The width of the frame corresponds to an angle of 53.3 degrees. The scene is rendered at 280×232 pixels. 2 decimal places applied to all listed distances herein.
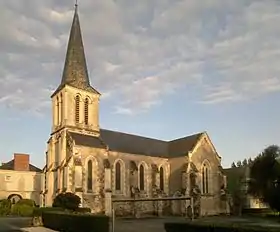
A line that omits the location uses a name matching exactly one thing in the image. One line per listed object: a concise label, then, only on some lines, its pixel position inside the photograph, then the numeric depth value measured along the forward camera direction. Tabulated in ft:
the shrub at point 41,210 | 73.13
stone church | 98.68
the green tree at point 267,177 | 100.76
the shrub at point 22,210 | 110.37
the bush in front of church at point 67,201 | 84.74
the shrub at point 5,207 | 110.27
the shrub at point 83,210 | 84.76
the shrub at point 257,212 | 121.90
